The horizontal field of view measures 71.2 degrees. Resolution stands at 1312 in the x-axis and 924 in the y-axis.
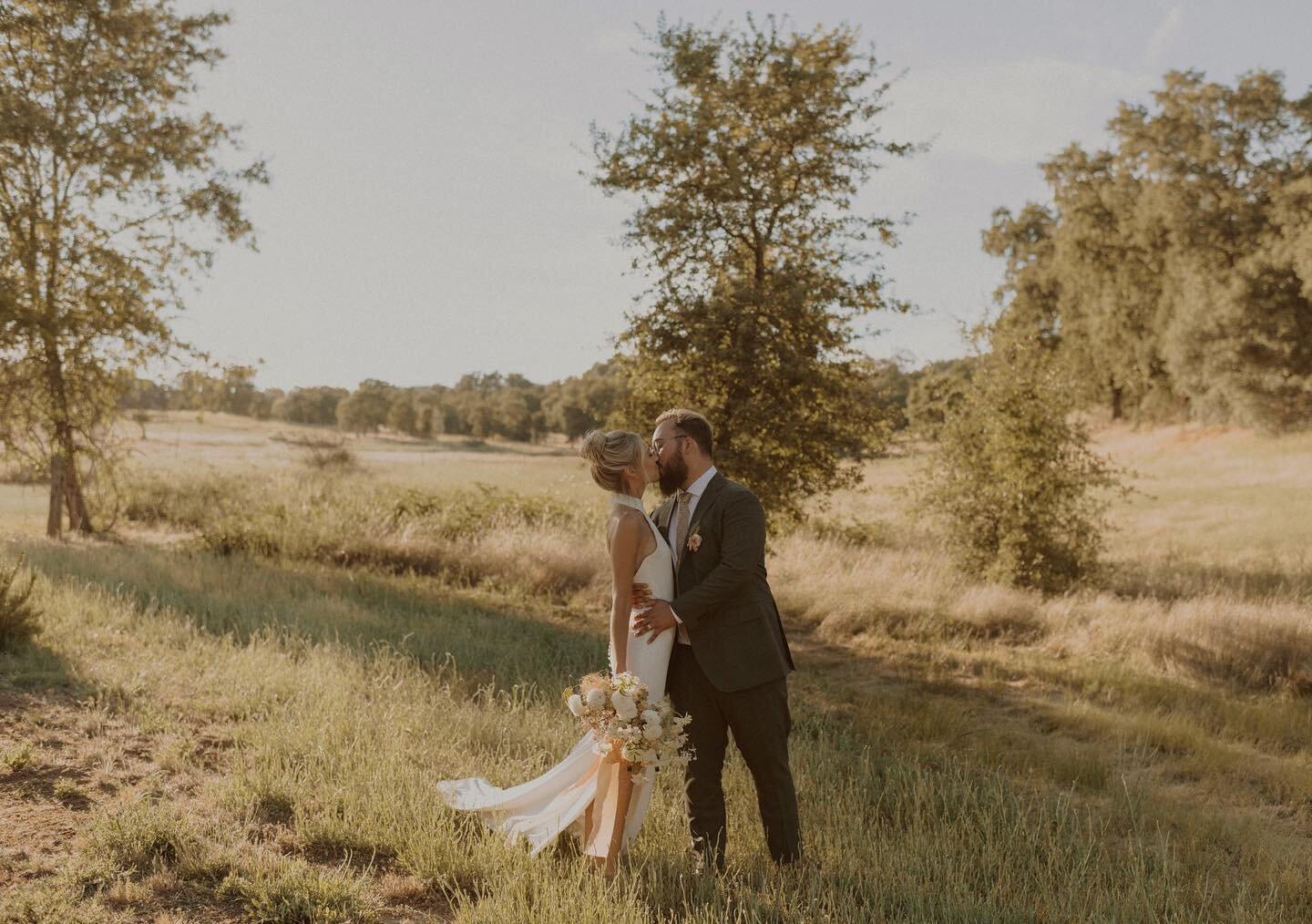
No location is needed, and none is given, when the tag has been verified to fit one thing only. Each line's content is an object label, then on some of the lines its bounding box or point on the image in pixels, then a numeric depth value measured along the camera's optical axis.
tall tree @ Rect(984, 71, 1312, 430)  43.72
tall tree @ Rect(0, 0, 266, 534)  17.33
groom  4.57
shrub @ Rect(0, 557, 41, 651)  8.34
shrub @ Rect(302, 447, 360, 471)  44.64
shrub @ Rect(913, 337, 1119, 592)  15.52
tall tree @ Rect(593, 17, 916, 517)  12.72
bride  4.57
